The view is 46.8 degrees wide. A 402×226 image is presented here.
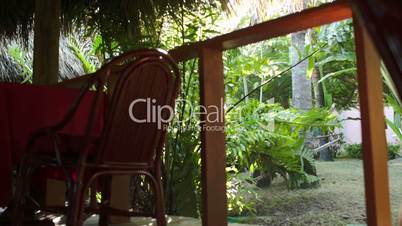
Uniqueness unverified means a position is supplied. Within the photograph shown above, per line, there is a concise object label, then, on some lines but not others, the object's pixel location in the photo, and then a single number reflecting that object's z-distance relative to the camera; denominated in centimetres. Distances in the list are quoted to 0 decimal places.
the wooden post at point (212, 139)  224
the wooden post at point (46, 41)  415
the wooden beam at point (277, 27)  173
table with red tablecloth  231
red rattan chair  166
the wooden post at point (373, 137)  157
